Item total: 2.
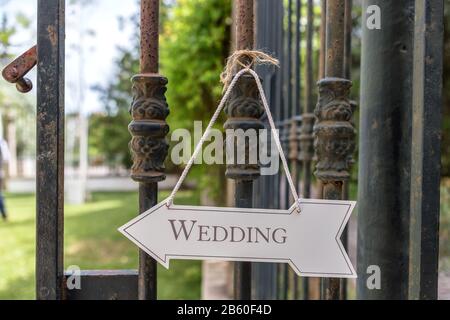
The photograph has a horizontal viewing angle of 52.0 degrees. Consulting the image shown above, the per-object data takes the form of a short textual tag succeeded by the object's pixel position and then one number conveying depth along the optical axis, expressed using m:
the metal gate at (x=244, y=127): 0.72
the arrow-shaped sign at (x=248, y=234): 0.68
